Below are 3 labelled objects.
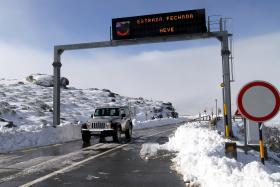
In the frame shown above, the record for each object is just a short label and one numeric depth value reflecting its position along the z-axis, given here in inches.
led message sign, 905.5
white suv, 729.0
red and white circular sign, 243.9
